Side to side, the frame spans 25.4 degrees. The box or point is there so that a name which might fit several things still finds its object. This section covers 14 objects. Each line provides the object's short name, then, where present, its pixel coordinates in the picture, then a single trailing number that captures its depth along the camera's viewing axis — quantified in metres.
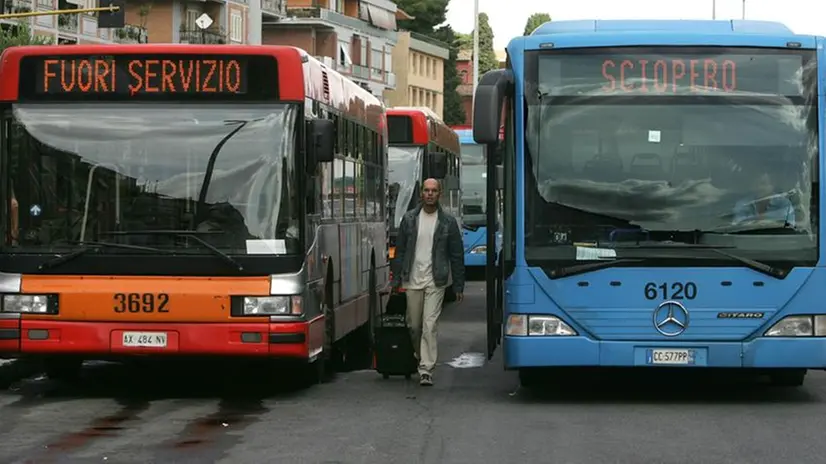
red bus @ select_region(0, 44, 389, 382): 14.17
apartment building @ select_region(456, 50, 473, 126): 147.75
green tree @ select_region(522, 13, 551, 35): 167.00
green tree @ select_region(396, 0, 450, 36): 126.31
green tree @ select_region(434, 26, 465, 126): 132.12
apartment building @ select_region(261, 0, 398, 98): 97.19
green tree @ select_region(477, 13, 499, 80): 152.62
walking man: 16.00
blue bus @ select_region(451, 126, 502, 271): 39.59
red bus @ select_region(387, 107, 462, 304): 26.89
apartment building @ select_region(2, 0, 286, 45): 66.06
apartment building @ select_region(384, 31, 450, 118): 120.75
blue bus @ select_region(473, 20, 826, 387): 13.96
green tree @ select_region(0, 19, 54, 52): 54.56
